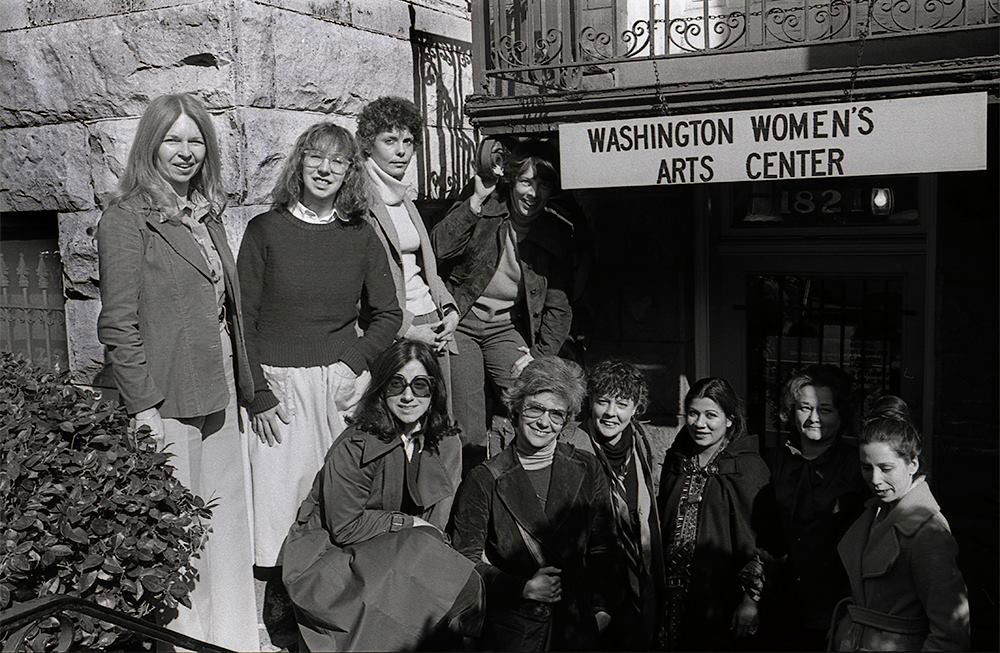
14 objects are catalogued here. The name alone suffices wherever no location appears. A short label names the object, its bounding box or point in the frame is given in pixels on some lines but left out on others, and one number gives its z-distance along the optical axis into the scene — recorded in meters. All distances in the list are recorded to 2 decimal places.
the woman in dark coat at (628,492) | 4.48
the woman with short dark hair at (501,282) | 5.77
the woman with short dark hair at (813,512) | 4.39
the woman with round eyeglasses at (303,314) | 4.91
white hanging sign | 4.70
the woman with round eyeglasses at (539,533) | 4.27
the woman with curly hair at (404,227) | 5.21
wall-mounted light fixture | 6.31
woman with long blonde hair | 4.39
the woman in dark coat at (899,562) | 3.64
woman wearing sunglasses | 4.25
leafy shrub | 3.80
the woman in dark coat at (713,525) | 4.39
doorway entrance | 6.46
